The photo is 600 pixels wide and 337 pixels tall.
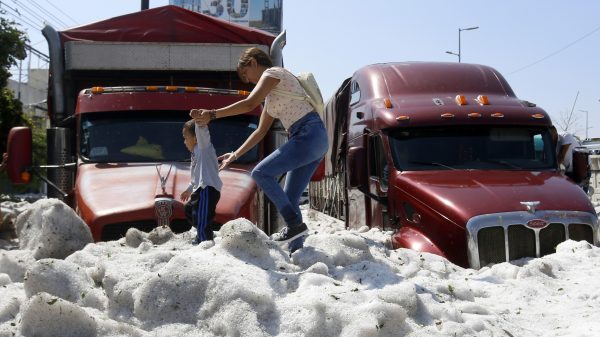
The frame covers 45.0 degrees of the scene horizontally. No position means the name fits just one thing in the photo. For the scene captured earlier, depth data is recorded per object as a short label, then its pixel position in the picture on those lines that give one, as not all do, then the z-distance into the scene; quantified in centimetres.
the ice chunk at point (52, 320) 372
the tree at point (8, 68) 1989
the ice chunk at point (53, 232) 520
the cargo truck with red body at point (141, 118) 625
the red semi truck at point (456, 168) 701
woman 497
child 542
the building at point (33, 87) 6008
